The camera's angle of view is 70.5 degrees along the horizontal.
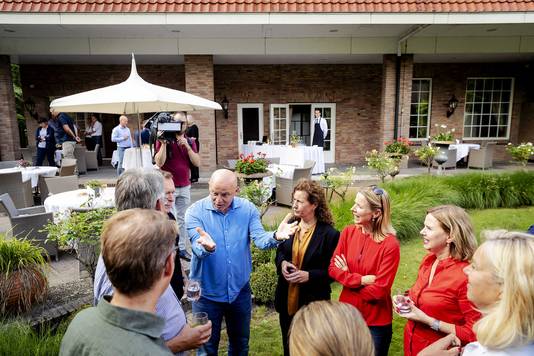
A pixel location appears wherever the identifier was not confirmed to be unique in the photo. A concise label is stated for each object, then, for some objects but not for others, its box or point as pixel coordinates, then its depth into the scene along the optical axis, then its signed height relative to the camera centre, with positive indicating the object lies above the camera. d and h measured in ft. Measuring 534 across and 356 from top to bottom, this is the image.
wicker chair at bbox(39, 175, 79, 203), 21.25 -3.19
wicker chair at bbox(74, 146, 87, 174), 37.81 -3.09
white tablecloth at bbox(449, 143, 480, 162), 39.84 -2.53
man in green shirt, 4.05 -1.91
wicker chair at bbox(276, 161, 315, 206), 25.88 -3.99
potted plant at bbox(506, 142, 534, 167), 30.50 -2.10
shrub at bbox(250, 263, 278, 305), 14.07 -5.90
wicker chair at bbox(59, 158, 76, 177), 26.04 -2.82
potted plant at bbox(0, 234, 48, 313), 11.94 -4.76
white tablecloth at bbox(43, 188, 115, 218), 16.76 -3.42
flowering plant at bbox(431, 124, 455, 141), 41.09 -1.20
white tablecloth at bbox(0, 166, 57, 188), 25.26 -3.05
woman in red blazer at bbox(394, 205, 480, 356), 6.95 -3.06
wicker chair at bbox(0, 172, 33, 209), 22.58 -3.65
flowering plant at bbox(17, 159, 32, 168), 26.96 -2.60
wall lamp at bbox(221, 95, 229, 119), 45.19 +2.59
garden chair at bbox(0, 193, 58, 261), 15.92 -4.01
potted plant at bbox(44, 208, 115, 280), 12.26 -3.38
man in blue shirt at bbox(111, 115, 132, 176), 33.04 -0.88
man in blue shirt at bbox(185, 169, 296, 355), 8.80 -2.91
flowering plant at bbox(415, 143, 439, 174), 31.04 -2.19
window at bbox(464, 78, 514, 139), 47.91 +2.38
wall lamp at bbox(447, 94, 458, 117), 46.52 +2.68
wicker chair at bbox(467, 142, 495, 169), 39.22 -3.22
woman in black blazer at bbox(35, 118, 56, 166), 32.32 -1.27
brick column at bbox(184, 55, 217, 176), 35.94 +4.08
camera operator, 17.28 -1.54
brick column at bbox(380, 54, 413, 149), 37.96 +3.15
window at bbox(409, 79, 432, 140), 47.14 +2.18
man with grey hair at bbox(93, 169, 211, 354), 5.74 -2.48
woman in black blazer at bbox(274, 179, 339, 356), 8.89 -3.05
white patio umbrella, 14.93 +1.21
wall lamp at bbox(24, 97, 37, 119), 43.62 +2.44
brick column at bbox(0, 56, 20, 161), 34.32 +1.04
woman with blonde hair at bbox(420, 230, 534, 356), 4.73 -2.22
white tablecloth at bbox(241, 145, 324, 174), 36.27 -2.67
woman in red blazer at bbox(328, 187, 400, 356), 8.26 -3.05
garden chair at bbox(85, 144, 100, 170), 40.09 -3.38
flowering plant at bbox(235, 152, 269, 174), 23.37 -2.42
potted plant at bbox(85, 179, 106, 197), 17.78 -2.84
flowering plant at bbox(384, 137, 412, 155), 36.99 -2.03
